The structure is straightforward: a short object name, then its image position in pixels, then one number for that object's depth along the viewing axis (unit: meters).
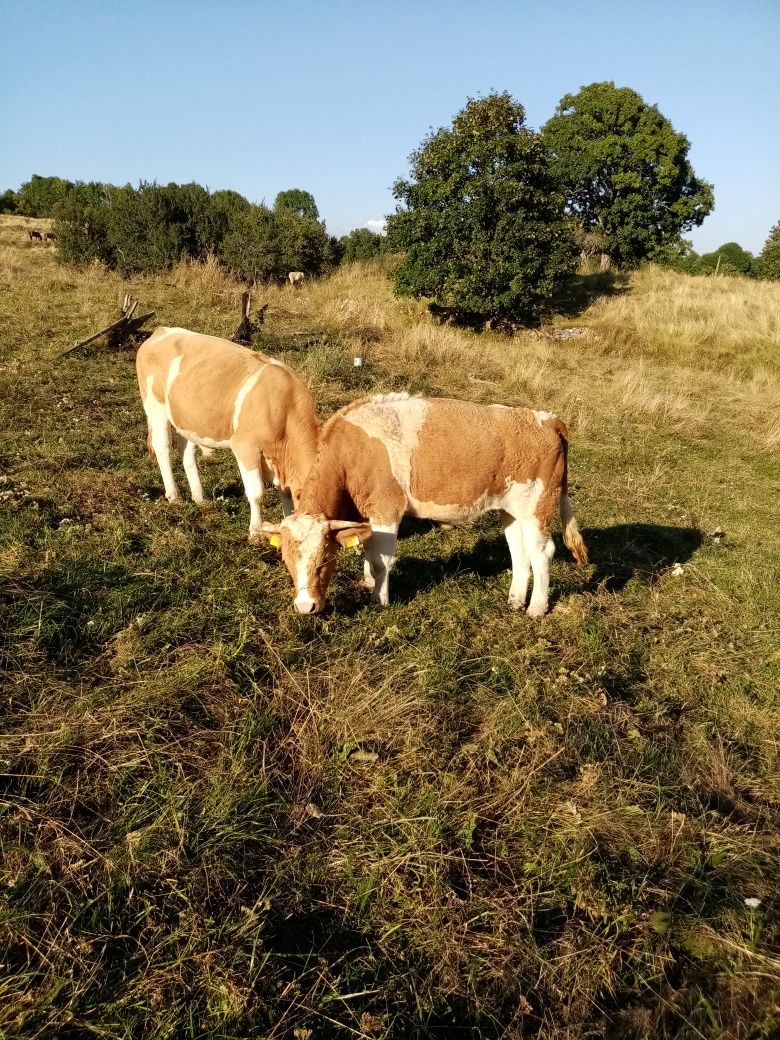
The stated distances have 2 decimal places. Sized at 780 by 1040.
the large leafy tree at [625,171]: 34.50
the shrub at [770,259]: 39.44
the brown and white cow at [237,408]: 6.36
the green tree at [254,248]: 21.45
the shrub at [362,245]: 27.73
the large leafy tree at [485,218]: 17.03
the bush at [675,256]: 36.66
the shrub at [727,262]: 38.94
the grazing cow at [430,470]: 5.43
